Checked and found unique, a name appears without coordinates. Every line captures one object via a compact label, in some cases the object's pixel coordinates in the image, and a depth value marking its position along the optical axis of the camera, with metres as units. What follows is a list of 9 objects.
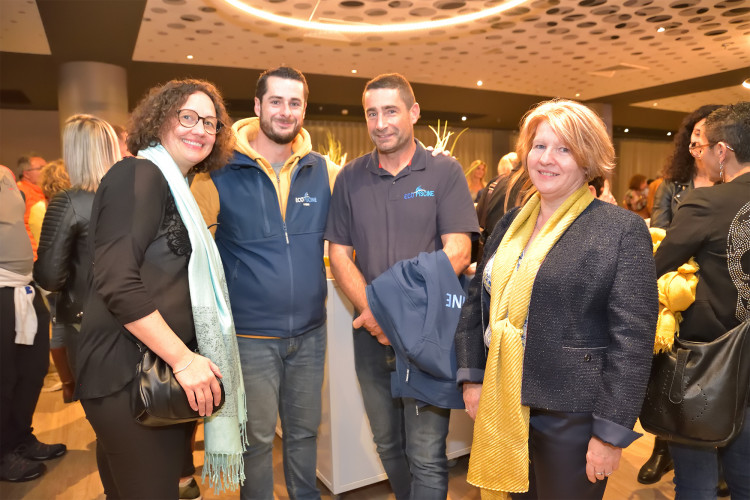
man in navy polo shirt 1.92
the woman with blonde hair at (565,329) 1.30
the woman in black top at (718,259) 1.69
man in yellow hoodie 1.92
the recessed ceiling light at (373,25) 5.67
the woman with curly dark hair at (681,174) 2.82
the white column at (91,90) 7.24
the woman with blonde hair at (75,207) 2.45
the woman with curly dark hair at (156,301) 1.33
